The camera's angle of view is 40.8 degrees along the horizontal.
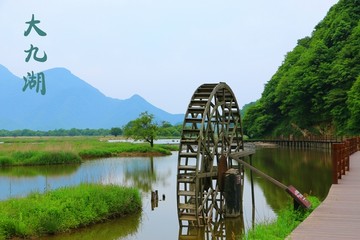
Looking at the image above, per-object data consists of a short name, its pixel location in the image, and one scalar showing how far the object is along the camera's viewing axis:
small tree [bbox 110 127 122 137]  159.88
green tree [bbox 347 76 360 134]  47.84
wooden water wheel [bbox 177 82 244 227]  16.23
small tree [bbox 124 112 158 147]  60.88
